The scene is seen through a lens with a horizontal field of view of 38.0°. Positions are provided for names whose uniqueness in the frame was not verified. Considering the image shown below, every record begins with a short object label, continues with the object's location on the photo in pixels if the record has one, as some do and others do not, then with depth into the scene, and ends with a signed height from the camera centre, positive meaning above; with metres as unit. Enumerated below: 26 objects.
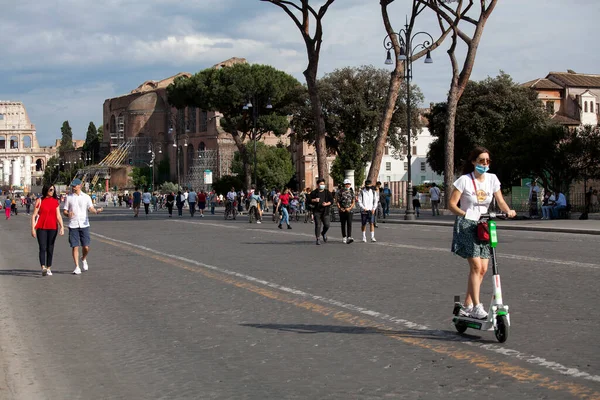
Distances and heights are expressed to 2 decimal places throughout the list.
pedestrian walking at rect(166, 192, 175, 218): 49.44 -0.28
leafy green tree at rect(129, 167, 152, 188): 116.62 +2.84
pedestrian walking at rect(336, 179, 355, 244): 20.50 -0.29
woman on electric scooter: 7.23 -0.18
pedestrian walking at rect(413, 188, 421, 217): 42.51 -0.62
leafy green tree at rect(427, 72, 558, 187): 57.06 +5.36
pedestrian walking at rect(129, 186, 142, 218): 48.34 -0.18
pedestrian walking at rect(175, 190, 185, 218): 51.03 -0.33
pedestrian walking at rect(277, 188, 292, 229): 31.29 -0.40
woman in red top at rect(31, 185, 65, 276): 13.91 -0.44
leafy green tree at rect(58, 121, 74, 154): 186.06 +13.57
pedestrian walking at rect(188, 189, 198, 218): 48.80 -0.24
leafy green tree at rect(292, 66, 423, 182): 56.22 +5.48
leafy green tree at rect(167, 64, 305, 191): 66.43 +7.89
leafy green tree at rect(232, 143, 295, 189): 80.81 +2.77
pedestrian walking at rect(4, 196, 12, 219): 55.73 -0.55
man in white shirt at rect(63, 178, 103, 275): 14.12 -0.34
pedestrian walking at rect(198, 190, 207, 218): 48.69 -0.25
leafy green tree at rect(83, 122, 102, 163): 159.00 +10.30
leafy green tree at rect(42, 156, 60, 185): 173.05 +5.68
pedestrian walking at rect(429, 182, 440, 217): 41.22 -0.28
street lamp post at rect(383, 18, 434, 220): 35.88 +5.64
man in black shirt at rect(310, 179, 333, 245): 21.07 -0.26
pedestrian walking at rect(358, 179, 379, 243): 21.02 -0.24
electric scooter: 6.85 -1.00
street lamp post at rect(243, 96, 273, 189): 56.34 +5.64
